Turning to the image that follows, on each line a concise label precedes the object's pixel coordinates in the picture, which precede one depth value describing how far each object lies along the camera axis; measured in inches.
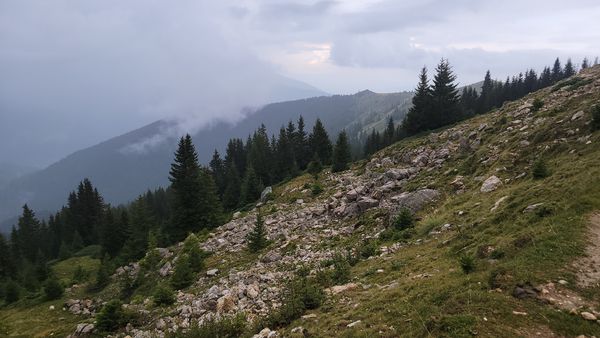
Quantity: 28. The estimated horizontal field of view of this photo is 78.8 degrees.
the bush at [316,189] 1672.0
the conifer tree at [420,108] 2684.5
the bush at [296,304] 525.7
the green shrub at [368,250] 751.1
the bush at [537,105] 1335.0
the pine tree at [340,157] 2261.3
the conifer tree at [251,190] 2447.1
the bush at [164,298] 846.5
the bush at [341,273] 641.0
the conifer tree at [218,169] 3727.9
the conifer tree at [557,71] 4684.5
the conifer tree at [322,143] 3331.7
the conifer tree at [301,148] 3494.1
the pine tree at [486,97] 4170.8
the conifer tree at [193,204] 1980.8
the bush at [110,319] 793.6
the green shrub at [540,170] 704.1
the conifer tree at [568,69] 4840.1
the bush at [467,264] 476.1
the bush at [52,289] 1357.2
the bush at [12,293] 1626.5
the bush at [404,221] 839.1
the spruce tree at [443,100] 2625.5
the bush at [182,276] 991.6
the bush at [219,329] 527.2
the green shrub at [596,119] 789.2
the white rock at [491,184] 815.1
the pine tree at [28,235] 3444.9
